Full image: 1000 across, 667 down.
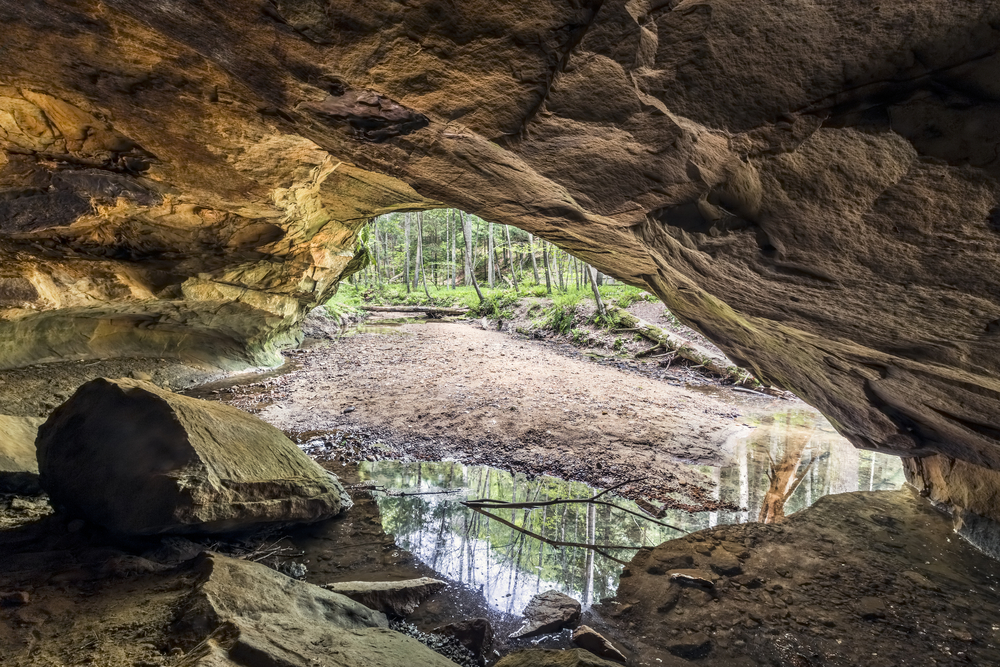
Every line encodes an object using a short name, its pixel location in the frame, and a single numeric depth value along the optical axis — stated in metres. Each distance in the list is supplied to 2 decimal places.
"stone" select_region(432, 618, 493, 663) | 3.66
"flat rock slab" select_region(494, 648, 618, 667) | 3.02
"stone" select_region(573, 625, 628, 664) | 3.50
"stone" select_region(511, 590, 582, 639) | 3.88
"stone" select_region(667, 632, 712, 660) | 3.59
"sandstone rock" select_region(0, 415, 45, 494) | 4.89
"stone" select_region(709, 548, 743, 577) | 4.47
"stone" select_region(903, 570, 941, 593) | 4.22
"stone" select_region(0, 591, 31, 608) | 3.00
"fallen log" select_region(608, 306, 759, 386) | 12.15
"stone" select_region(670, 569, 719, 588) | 4.30
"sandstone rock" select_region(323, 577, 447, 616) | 3.94
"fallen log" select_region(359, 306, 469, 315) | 25.38
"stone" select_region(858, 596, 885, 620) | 3.89
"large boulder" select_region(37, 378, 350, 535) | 4.02
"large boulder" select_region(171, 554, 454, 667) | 2.54
